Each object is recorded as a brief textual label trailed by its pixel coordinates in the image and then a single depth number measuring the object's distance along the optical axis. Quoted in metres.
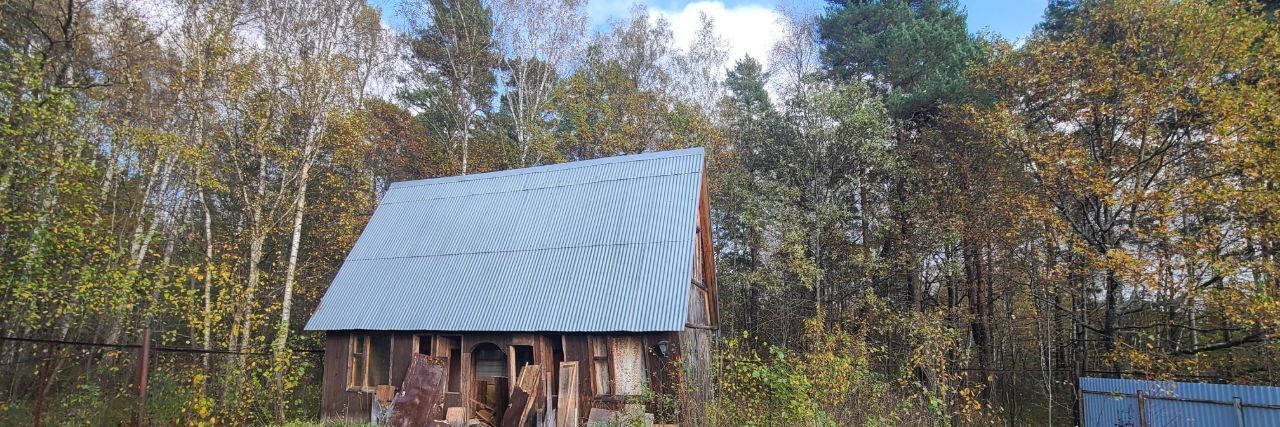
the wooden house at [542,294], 9.96
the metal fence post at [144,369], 7.71
